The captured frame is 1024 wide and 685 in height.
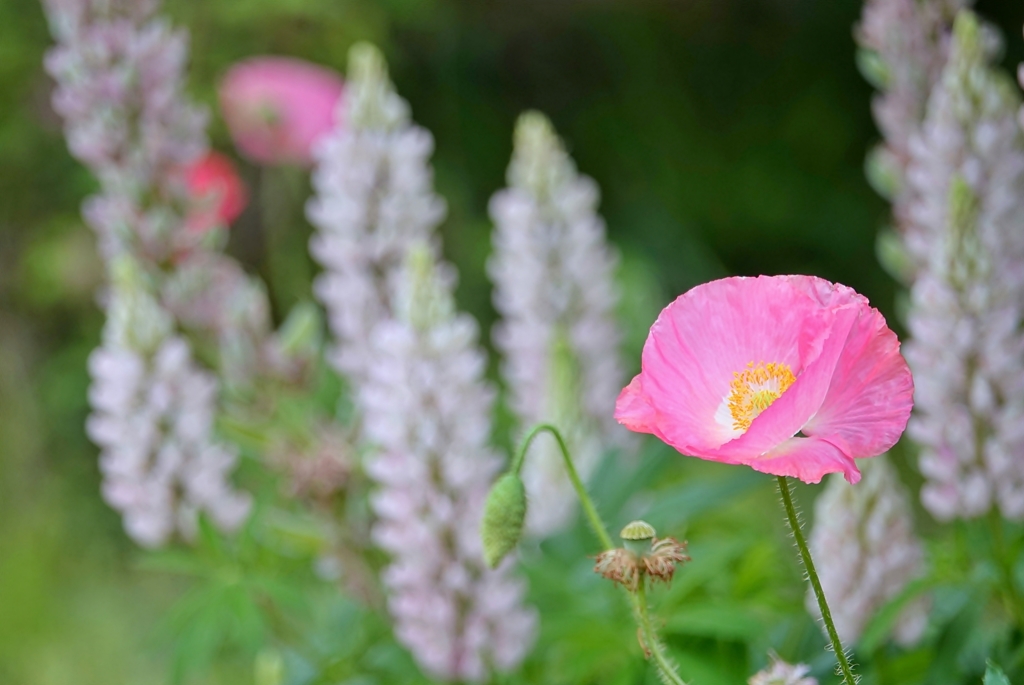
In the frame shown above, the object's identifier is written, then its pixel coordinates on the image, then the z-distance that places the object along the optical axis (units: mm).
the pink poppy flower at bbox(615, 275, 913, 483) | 1293
